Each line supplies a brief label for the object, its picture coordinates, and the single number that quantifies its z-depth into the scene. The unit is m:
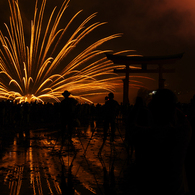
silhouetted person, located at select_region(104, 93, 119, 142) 9.59
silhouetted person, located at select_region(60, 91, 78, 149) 10.08
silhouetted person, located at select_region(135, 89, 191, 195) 2.36
